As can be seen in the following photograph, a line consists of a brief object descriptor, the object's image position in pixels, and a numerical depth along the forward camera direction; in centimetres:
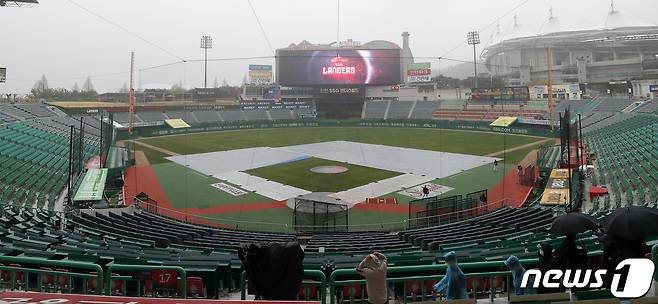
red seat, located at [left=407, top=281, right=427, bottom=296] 688
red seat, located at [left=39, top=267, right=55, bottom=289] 668
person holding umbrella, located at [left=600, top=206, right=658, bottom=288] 579
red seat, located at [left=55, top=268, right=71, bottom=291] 667
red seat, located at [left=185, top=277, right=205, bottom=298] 747
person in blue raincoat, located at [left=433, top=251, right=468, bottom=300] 581
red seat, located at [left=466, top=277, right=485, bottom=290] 705
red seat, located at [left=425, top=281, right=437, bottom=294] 714
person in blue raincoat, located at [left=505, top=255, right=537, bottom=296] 585
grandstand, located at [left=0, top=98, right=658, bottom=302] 788
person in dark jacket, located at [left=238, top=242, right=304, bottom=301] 518
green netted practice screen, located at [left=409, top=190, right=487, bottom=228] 1948
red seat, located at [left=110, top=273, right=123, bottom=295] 679
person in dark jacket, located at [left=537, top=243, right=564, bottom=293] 586
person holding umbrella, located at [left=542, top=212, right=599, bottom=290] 604
